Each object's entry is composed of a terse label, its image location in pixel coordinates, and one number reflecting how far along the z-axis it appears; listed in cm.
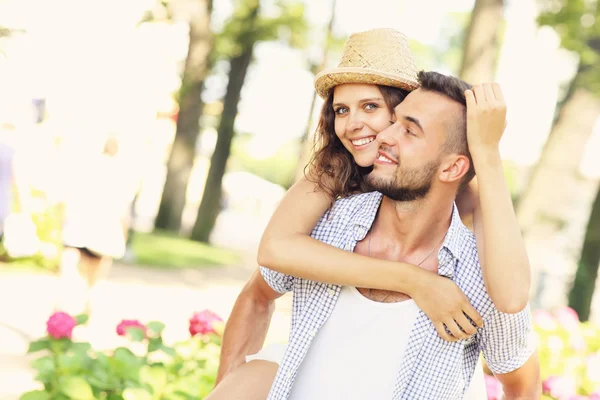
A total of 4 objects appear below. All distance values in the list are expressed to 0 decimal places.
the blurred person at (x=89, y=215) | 614
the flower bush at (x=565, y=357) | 406
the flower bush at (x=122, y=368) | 361
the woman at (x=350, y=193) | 224
